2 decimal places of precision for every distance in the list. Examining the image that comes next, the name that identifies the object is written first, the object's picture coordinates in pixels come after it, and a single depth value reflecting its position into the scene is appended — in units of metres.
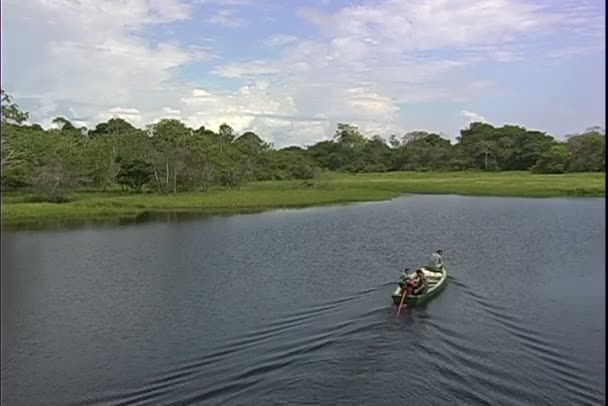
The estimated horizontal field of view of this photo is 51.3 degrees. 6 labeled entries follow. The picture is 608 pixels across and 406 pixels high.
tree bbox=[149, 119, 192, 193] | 57.12
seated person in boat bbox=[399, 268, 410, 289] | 18.04
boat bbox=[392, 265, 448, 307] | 17.64
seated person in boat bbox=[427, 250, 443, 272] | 21.53
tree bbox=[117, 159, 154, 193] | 56.56
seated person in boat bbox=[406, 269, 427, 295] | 17.84
